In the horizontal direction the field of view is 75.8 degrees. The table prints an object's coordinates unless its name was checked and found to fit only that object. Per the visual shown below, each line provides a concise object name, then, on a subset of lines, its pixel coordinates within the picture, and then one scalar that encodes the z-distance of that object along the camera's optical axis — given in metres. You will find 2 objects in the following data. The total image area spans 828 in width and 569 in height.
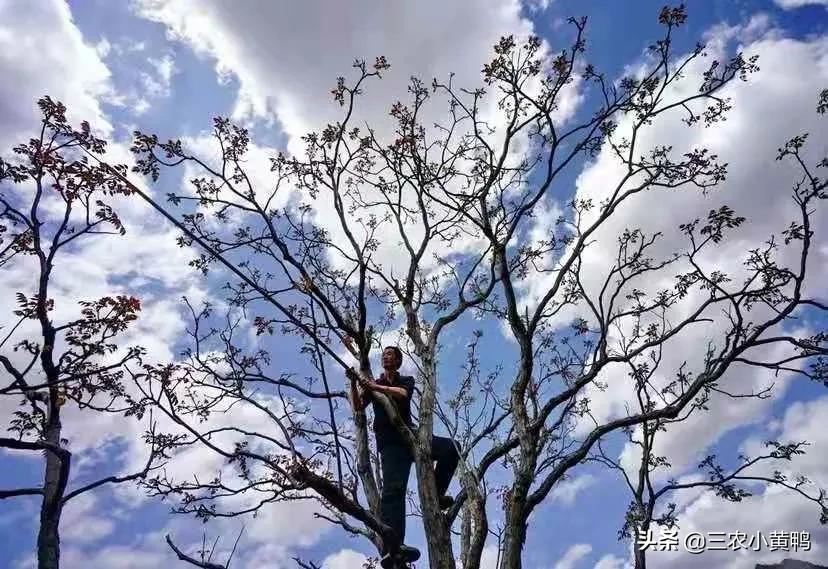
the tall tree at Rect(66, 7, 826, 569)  4.73
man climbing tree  4.50
